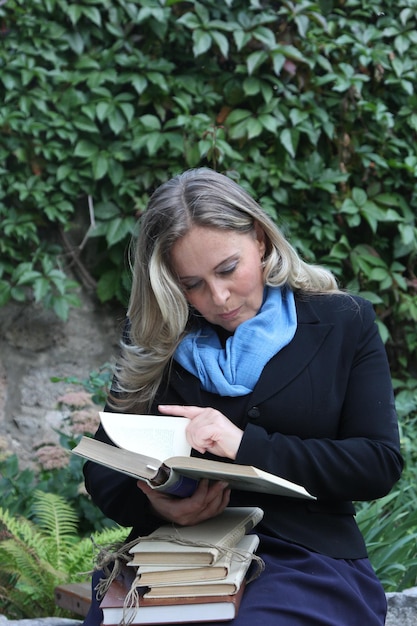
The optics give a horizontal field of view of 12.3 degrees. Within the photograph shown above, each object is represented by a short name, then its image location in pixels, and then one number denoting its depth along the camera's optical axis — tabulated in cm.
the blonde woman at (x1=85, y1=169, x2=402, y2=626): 294
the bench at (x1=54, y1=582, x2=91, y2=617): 355
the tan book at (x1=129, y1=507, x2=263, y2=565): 282
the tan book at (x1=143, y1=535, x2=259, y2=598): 281
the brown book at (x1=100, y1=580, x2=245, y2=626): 281
